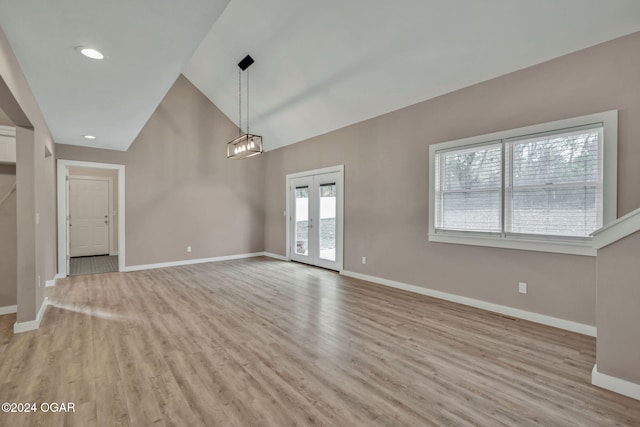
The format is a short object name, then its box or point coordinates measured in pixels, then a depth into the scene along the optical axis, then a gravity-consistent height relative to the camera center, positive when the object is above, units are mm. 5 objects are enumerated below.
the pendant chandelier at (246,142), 5113 +1196
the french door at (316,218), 6105 -162
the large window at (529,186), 3061 +298
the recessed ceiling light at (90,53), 2475 +1301
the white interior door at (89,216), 8000 -150
